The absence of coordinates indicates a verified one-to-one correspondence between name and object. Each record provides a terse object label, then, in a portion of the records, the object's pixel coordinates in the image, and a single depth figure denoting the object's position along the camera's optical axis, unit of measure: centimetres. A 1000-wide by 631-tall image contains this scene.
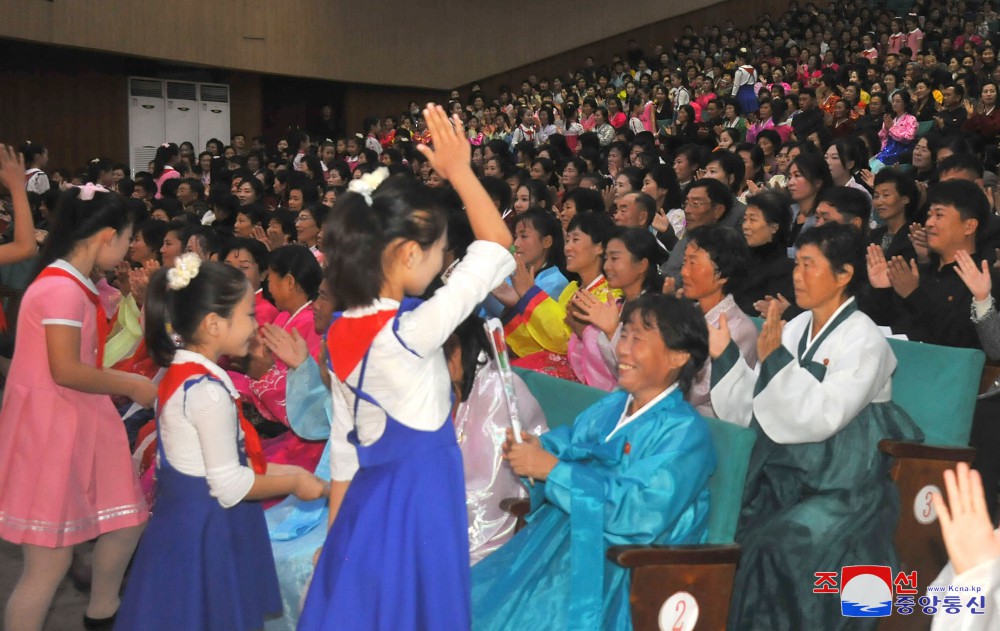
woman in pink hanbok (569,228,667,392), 311
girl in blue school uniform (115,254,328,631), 228
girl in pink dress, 270
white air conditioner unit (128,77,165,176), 1476
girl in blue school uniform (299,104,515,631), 185
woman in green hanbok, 260
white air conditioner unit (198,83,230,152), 1544
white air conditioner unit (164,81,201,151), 1506
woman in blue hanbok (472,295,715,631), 230
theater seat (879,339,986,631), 275
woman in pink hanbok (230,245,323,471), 340
